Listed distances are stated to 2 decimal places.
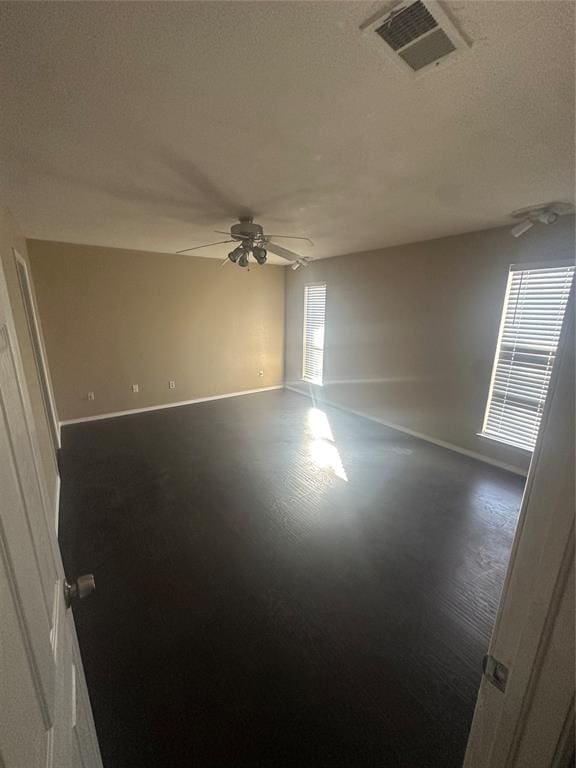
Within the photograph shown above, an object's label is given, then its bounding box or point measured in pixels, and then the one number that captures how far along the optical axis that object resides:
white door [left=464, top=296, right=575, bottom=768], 0.52
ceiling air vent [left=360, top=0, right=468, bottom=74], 0.86
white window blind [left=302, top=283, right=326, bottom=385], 5.36
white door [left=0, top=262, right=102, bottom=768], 0.43
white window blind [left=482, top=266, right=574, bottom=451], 2.82
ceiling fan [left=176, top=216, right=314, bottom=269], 2.61
